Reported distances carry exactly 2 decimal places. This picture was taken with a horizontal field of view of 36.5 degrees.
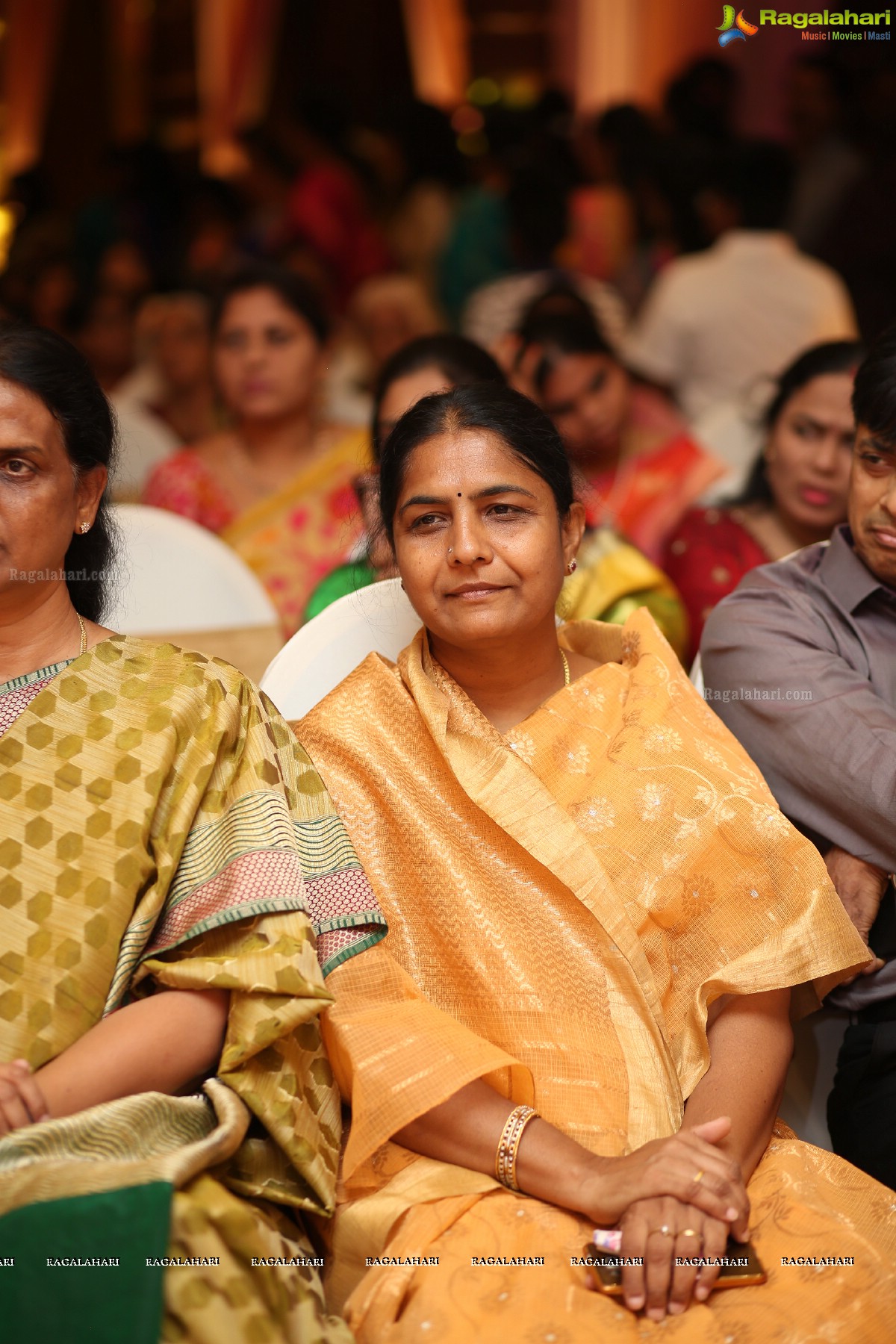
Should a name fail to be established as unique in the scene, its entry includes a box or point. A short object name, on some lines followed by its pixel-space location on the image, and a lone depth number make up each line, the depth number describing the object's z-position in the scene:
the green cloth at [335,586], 2.79
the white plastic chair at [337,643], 2.36
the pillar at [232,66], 12.01
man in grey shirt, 2.03
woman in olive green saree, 1.47
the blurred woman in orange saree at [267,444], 3.92
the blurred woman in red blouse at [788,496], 3.10
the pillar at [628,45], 9.00
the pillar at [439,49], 11.26
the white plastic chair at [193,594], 2.92
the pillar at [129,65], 12.59
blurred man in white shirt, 5.02
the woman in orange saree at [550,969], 1.59
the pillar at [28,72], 11.73
